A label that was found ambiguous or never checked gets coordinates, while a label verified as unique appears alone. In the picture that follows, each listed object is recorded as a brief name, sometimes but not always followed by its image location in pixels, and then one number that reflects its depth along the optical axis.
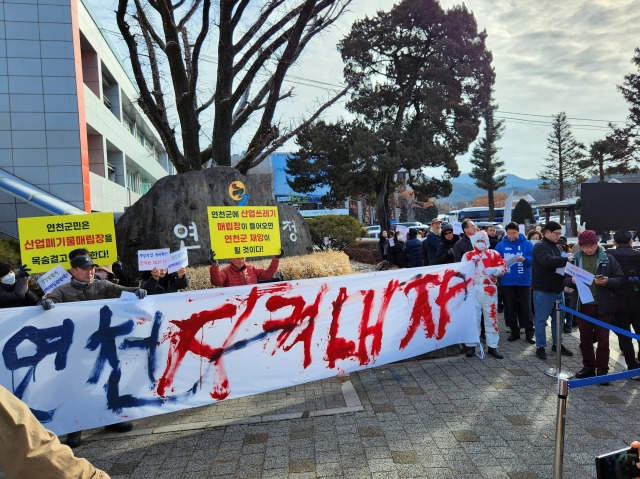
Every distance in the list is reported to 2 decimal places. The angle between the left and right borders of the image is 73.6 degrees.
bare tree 10.59
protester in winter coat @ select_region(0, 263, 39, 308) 4.64
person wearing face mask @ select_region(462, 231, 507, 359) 5.95
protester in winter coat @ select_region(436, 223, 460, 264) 8.02
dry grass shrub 7.44
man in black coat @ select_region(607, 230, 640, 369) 5.05
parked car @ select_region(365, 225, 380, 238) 31.27
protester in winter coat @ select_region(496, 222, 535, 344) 6.66
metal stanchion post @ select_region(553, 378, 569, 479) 2.59
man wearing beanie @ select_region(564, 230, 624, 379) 5.02
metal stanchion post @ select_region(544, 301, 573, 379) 5.02
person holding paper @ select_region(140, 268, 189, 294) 5.07
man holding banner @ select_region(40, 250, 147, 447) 4.25
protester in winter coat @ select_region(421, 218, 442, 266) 9.20
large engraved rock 8.43
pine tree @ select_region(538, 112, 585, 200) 51.12
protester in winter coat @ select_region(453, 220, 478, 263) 7.07
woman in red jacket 5.56
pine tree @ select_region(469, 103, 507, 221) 50.12
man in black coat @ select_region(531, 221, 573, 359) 5.84
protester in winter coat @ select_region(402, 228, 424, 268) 9.94
